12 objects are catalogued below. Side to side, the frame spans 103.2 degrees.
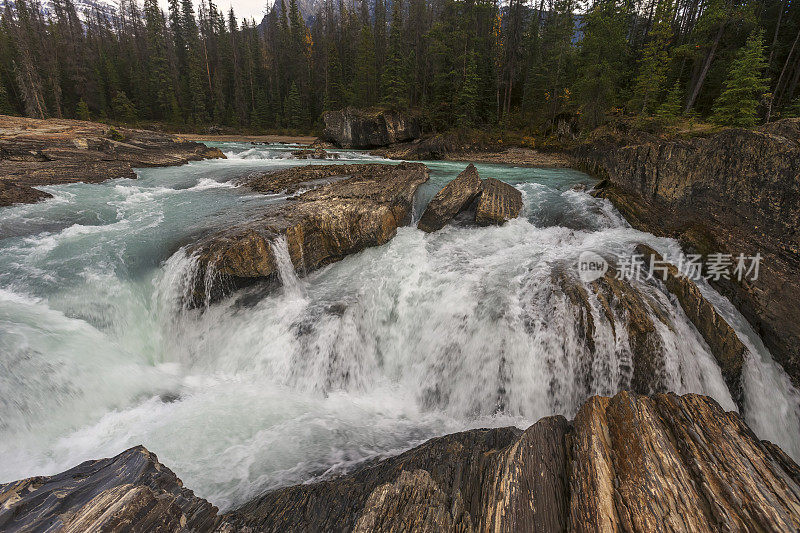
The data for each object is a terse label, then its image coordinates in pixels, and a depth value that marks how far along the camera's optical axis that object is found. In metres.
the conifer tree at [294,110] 51.09
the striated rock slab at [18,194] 11.73
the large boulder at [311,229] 7.79
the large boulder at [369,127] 35.81
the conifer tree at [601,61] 26.88
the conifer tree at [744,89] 15.87
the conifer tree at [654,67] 22.54
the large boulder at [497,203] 11.41
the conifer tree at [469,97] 33.62
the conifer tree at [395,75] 36.91
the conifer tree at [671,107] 20.98
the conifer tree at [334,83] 49.00
